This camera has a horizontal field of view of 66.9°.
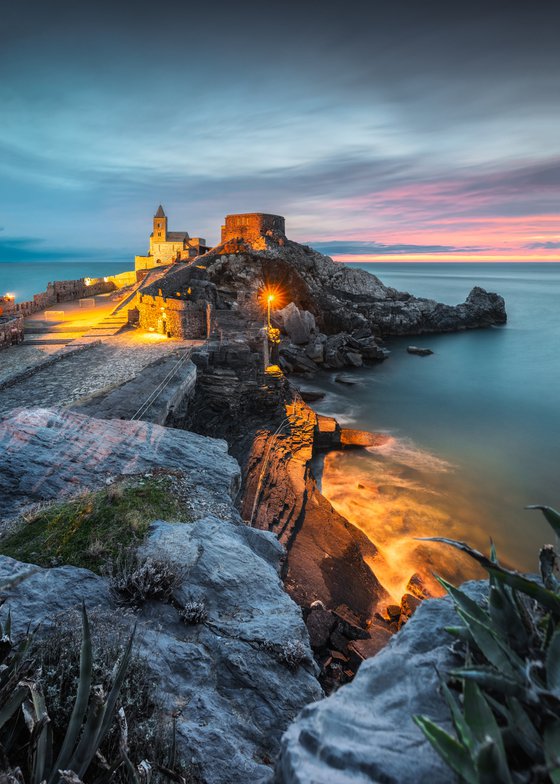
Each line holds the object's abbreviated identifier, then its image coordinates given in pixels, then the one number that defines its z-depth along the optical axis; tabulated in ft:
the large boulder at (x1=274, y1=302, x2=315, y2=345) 124.26
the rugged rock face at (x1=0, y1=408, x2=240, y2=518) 21.34
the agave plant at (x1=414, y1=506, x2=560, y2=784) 4.38
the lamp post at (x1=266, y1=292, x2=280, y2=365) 77.22
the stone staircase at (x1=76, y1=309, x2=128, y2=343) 70.43
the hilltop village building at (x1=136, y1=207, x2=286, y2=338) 72.13
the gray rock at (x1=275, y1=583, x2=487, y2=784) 5.34
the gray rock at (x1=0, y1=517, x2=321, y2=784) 10.42
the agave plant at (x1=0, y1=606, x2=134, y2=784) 6.87
